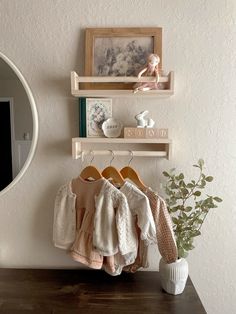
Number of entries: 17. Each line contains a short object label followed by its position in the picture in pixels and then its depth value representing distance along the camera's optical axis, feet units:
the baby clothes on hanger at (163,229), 3.40
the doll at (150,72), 3.47
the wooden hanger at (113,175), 3.65
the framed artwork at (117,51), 3.72
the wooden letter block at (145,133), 3.57
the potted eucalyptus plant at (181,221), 3.47
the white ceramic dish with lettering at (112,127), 3.73
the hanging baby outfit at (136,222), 3.32
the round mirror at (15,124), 3.89
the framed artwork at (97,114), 3.76
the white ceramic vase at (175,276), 3.44
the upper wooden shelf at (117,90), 3.47
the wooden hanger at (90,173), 3.70
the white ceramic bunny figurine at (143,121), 3.63
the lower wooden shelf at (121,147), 3.58
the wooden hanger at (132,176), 3.67
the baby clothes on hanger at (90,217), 3.41
